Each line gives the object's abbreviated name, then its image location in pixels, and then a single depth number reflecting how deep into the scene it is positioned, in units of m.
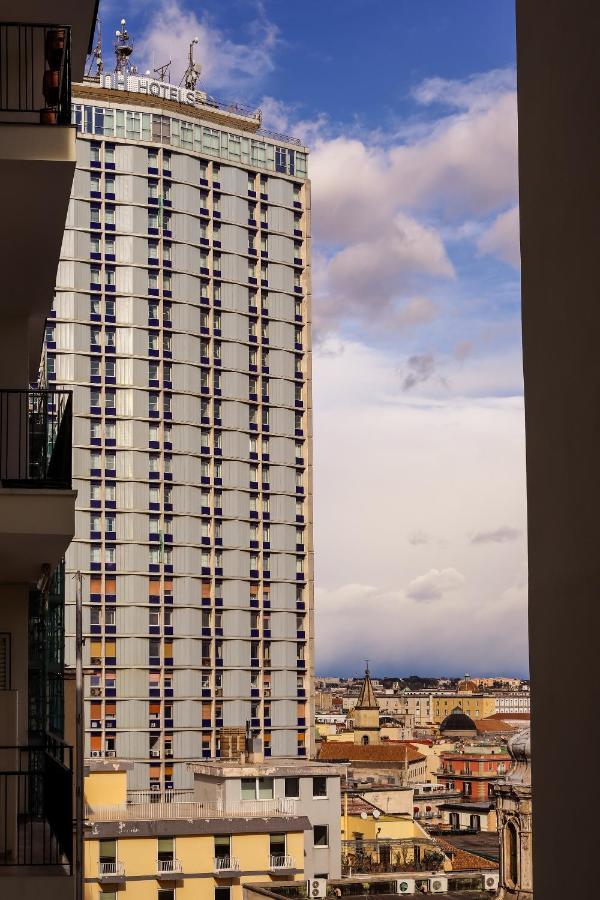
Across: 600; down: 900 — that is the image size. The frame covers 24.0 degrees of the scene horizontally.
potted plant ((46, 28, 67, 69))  9.99
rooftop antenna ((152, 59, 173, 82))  80.62
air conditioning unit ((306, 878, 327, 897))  43.00
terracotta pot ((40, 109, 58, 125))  10.12
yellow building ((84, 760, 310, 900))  45.00
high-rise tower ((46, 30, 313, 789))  73.56
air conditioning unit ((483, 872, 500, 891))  51.14
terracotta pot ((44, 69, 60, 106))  10.02
